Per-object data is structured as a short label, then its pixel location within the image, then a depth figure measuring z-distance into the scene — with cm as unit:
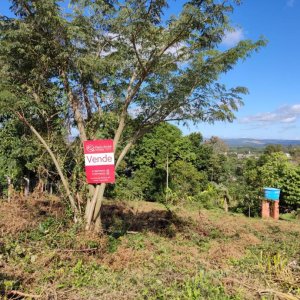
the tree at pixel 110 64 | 514
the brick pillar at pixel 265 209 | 1203
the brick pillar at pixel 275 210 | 1187
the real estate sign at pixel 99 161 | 536
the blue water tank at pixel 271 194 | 1192
